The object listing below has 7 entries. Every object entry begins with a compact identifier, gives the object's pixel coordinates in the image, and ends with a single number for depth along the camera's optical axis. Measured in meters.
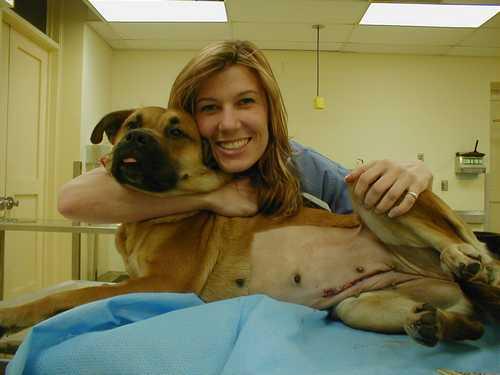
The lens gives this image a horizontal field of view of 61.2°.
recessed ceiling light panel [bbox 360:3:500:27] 3.46
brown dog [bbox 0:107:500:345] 0.99
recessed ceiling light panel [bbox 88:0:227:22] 3.42
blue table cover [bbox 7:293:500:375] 0.68
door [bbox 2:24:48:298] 3.12
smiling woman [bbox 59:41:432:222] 1.14
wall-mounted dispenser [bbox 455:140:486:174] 4.56
